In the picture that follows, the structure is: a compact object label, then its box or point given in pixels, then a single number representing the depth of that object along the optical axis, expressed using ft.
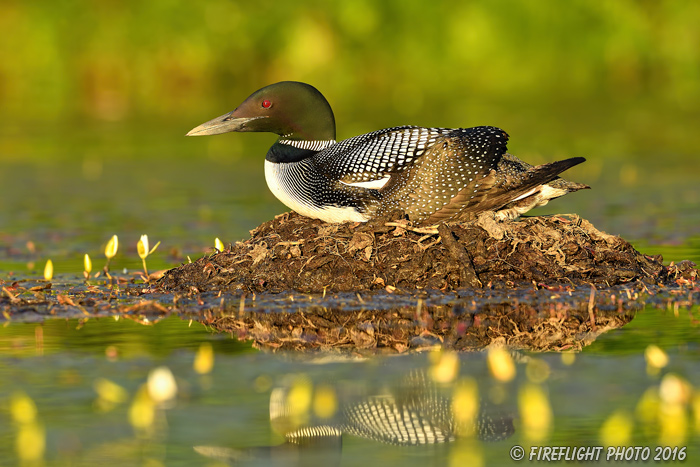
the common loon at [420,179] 57.67
